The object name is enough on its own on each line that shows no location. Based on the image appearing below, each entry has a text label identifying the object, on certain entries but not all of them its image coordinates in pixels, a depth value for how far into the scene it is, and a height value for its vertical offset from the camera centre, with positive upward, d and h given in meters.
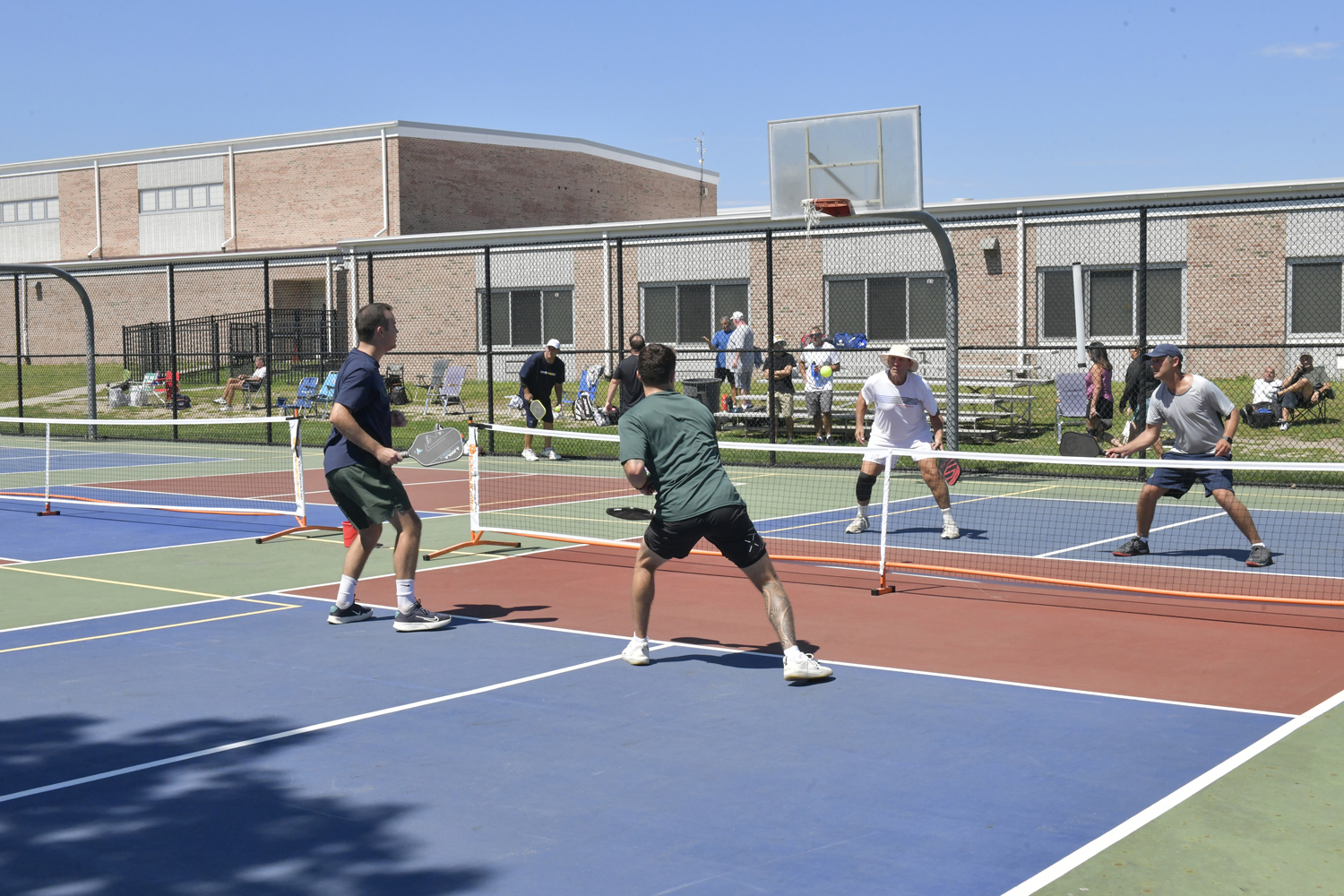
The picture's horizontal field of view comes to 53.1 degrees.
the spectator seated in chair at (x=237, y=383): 30.78 +0.37
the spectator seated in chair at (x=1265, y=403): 21.75 -0.22
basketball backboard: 18.25 +3.23
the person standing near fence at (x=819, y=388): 21.14 +0.09
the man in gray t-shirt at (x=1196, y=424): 10.24 -0.26
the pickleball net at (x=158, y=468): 15.38 -1.02
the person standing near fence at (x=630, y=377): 17.91 +0.25
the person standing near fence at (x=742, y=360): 22.88 +0.63
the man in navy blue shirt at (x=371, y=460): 8.16 -0.38
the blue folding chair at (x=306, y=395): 27.73 +0.07
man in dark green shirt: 6.88 -0.48
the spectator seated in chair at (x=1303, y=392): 21.66 -0.05
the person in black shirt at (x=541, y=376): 20.50 +0.31
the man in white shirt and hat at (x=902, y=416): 11.55 -0.20
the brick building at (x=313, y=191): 42.69 +7.15
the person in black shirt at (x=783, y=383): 21.88 +0.19
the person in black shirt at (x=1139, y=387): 17.05 +0.05
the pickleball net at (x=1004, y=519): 10.16 -1.28
